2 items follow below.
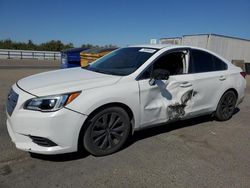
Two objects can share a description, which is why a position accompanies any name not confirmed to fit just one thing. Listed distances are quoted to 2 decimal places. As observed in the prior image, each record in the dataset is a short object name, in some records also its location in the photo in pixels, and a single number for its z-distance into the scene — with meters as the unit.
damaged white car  2.37
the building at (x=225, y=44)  13.18
